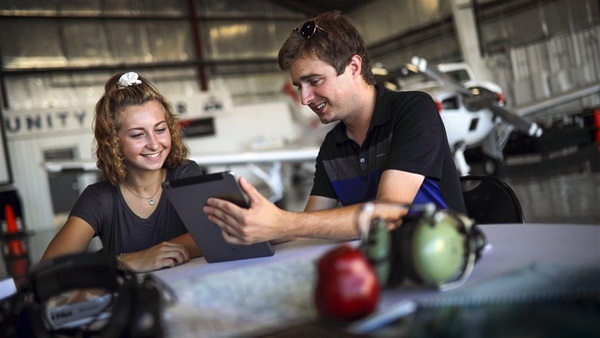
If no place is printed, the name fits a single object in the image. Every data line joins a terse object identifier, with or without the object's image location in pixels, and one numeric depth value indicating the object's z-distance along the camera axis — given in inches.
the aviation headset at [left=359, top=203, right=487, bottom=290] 31.3
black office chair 66.2
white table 30.4
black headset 31.2
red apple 27.1
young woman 74.3
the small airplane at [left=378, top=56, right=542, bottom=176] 334.6
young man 58.7
